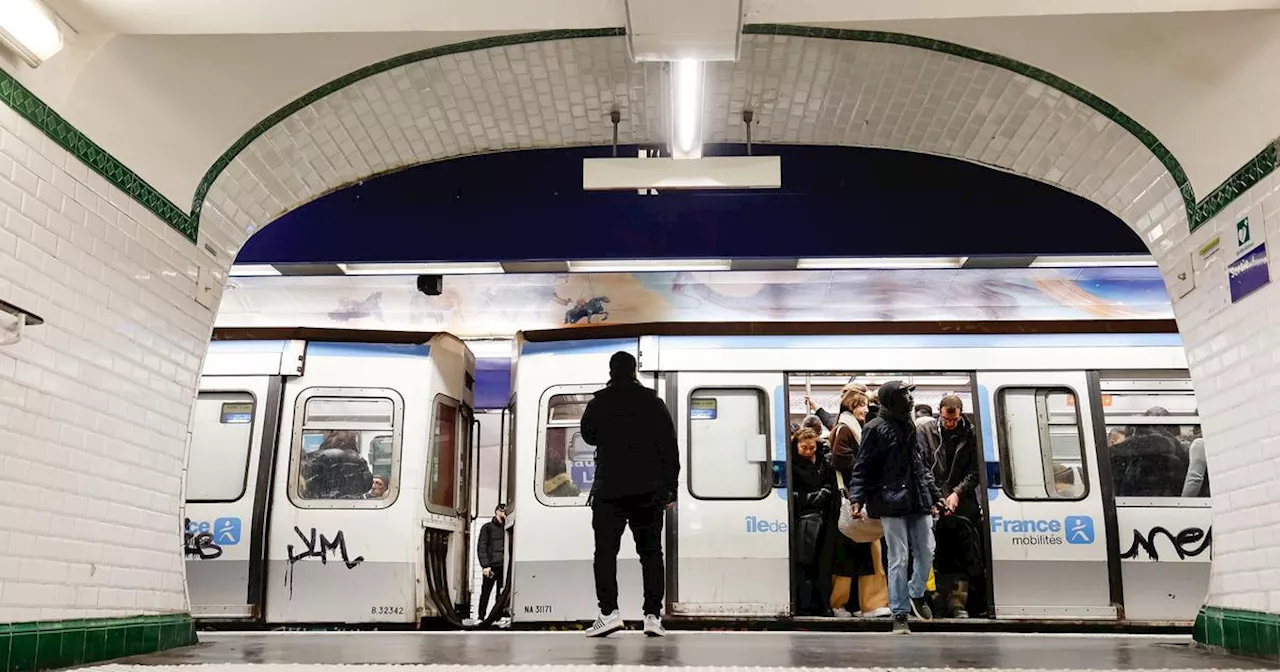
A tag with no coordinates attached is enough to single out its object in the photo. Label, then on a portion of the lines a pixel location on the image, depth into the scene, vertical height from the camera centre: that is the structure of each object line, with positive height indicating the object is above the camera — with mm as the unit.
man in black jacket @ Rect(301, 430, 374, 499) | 7031 +523
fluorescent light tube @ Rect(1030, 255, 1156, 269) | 6809 +1960
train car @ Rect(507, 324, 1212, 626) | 6520 +505
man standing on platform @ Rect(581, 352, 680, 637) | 5164 +303
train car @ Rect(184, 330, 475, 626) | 6777 +440
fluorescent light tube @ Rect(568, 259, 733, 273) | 6988 +1990
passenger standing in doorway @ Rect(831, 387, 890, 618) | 6738 -206
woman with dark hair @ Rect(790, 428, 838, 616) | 6719 +65
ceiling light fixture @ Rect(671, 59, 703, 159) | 4254 +1990
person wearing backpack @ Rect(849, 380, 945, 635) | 5691 +290
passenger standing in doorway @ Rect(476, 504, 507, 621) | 9039 -78
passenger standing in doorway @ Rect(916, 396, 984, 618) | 6676 +154
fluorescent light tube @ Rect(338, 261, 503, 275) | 7078 +2006
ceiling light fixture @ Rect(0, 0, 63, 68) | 3156 +1703
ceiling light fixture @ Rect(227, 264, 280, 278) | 7099 +2015
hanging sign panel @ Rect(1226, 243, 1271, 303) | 3799 +1050
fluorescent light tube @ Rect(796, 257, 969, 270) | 6902 +1960
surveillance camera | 7789 +2049
